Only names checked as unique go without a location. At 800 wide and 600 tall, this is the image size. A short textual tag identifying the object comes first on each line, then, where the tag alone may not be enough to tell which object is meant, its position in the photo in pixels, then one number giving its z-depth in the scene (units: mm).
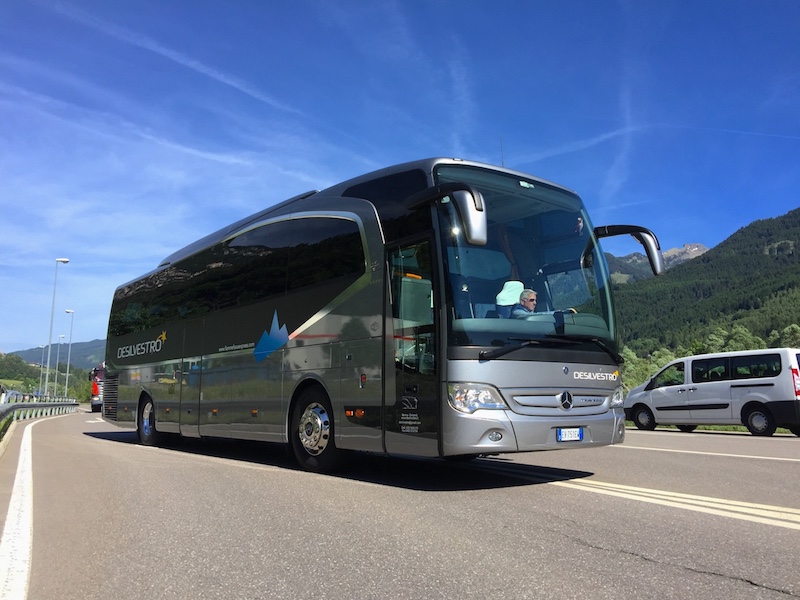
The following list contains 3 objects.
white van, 14891
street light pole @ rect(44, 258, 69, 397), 51016
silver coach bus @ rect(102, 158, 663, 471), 6375
